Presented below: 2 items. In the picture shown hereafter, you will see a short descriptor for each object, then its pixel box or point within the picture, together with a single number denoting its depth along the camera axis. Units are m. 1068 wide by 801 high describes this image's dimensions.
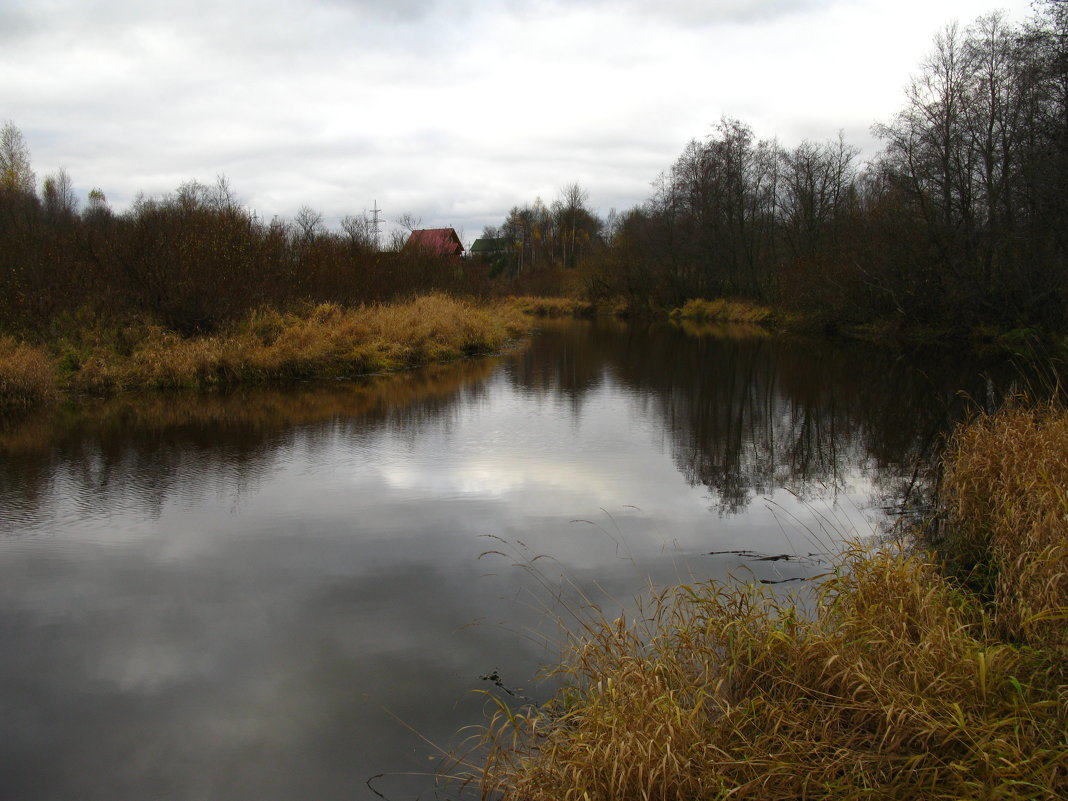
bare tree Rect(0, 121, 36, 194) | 53.78
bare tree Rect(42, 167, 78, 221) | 35.42
